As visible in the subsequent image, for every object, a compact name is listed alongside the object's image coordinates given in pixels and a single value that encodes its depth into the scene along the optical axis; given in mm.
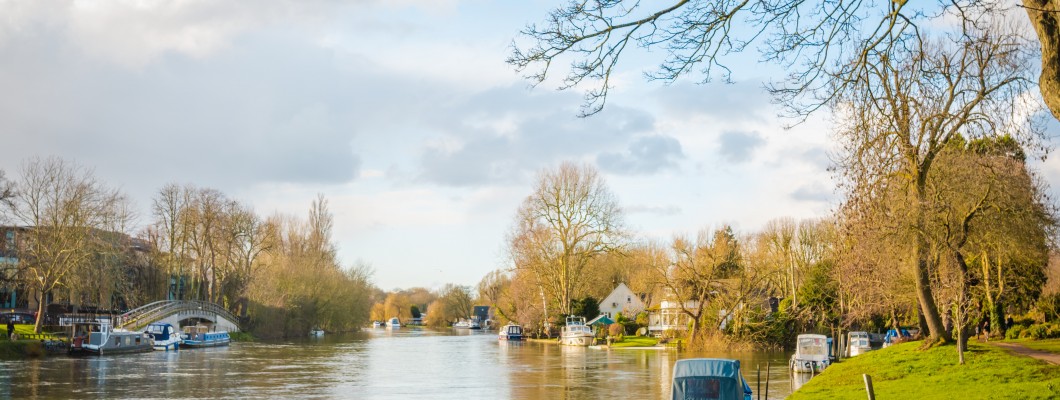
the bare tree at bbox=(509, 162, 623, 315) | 75812
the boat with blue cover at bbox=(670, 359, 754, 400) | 20141
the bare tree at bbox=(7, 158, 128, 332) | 54875
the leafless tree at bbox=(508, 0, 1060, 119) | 10672
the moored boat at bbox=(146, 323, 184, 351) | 65938
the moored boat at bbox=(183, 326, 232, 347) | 70375
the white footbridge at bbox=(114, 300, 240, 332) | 68375
